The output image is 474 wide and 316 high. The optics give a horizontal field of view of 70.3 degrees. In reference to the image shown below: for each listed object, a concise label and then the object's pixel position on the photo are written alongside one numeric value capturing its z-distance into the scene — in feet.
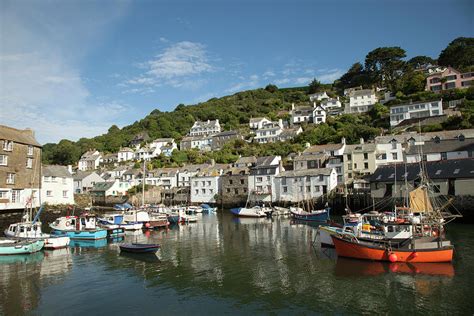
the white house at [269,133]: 350.13
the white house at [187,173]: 281.17
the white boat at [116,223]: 139.95
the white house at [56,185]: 173.58
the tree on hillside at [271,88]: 595.88
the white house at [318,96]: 441.48
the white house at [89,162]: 404.36
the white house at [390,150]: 208.03
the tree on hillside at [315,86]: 506.32
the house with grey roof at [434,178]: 147.72
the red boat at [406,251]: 76.89
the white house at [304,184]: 205.87
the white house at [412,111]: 279.08
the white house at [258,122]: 392.72
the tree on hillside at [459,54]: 352.28
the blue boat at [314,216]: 159.94
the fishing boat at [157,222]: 148.46
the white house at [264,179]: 227.81
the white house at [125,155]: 404.36
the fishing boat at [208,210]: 222.07
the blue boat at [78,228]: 115.96
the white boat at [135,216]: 149.28
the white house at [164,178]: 293.43
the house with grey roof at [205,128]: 430.61
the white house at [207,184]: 255.91
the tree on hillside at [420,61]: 456.16
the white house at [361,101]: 350.64
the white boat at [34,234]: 100.07
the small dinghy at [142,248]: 92.45
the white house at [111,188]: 286.21
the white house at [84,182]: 305.32
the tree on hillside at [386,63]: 395.34
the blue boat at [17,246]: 90.99
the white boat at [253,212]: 189.25
